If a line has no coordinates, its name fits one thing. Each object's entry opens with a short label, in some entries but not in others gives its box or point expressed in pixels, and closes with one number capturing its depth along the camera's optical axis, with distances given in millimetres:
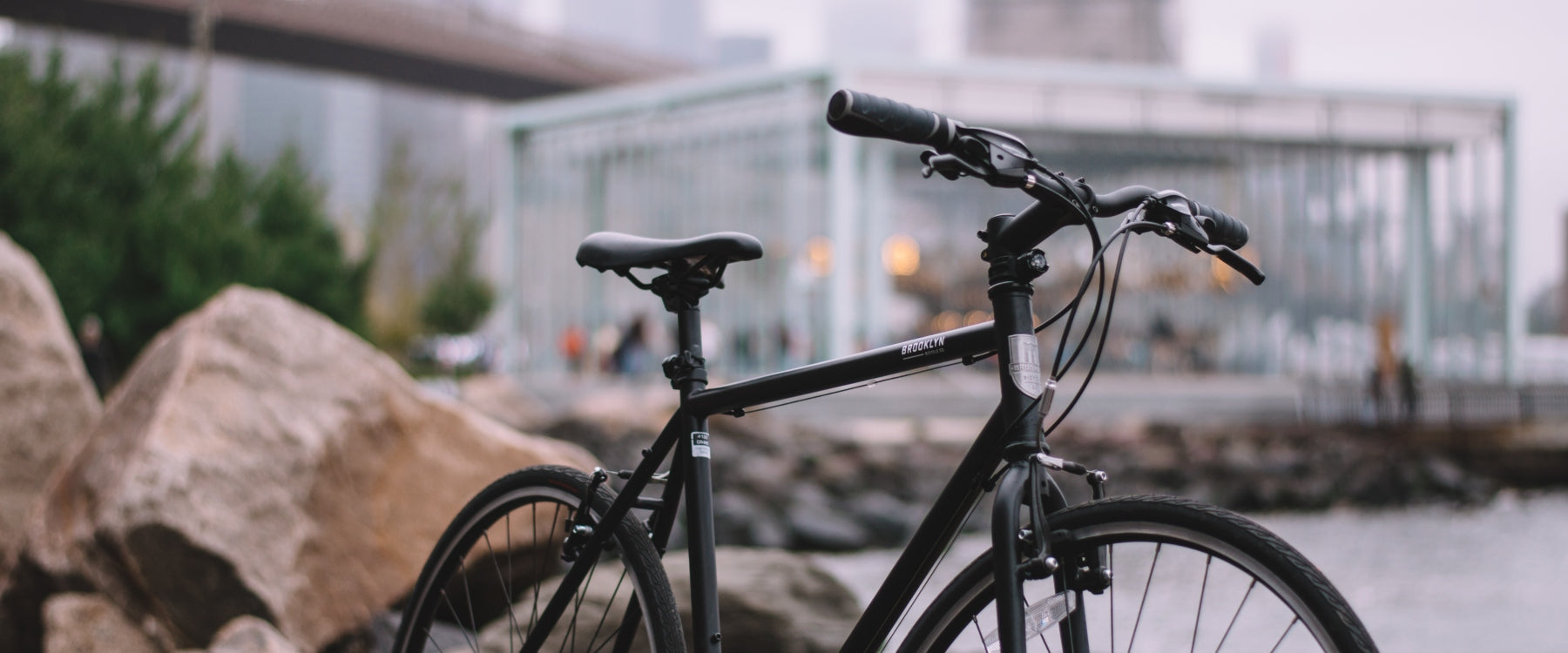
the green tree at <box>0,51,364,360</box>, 10844
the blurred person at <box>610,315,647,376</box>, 21875
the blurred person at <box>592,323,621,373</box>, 25328
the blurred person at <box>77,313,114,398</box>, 10367
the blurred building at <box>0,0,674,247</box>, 44031
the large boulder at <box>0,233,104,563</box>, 4629
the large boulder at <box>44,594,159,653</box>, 3543
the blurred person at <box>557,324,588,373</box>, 25594
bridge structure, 43938
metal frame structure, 22609
